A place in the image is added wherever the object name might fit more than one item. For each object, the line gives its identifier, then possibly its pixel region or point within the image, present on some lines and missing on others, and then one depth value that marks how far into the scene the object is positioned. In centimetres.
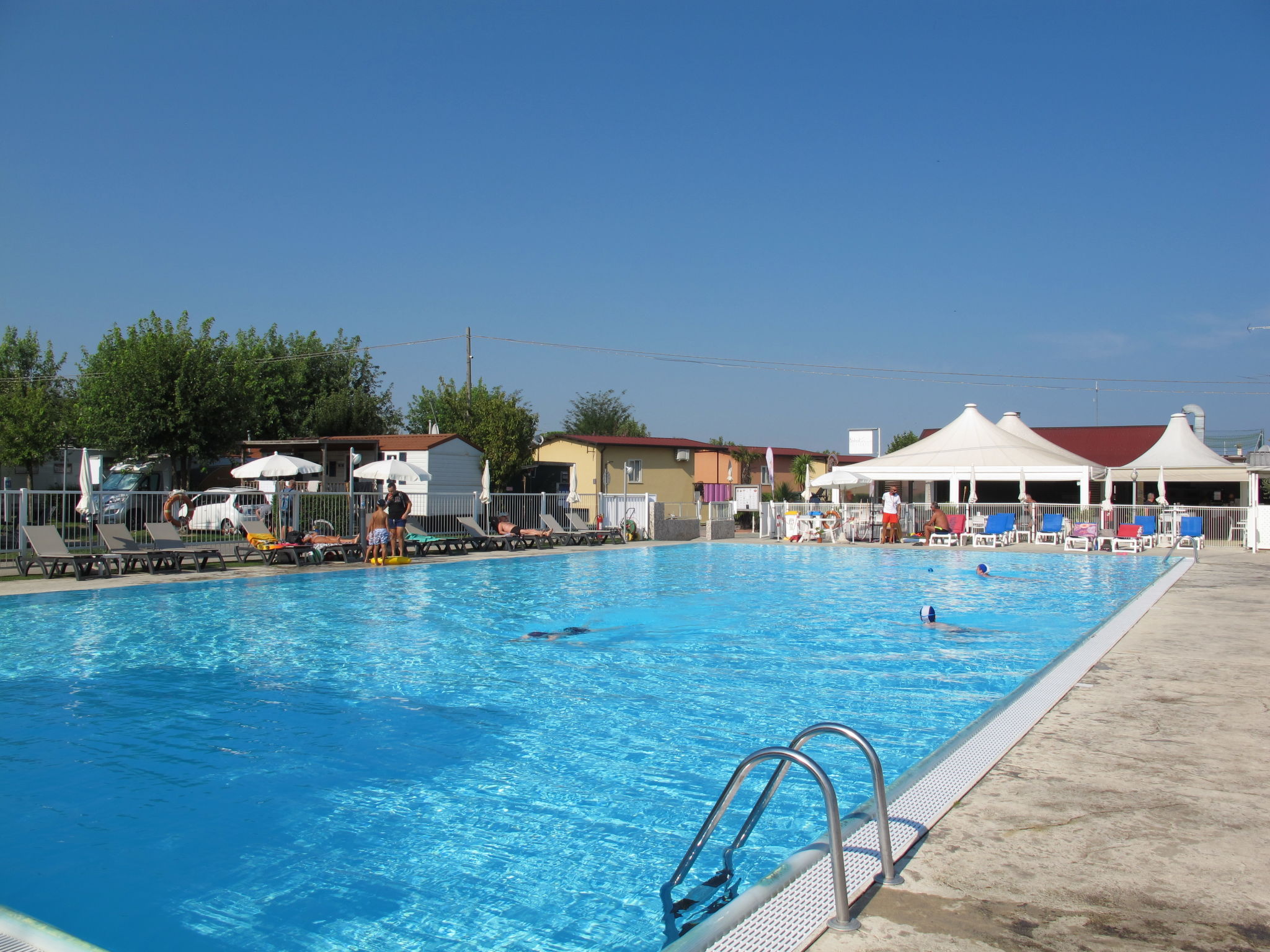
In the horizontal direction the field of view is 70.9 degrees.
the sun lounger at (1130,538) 2402
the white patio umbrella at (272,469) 2028
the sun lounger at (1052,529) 2636
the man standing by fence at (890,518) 2734
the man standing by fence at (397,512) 1952
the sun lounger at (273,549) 1828
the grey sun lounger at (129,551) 1609
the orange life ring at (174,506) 1817
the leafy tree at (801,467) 5144
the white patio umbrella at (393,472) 2228
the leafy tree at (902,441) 6390
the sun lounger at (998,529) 2611
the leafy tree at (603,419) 7594
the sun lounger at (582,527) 2603
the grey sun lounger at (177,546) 1669
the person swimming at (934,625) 1183
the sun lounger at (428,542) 2122
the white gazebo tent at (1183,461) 3144
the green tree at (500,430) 3606
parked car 2342
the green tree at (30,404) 3606
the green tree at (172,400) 2922
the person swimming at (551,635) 1119
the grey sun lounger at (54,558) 1530
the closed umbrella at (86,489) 1662
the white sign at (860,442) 4425
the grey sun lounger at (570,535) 2514
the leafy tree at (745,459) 5081
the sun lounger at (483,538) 2262
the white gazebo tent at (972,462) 2730
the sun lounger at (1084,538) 2452
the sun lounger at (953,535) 2647
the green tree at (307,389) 4572
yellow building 3994
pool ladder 319
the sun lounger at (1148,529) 2481
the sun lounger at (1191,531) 2434
